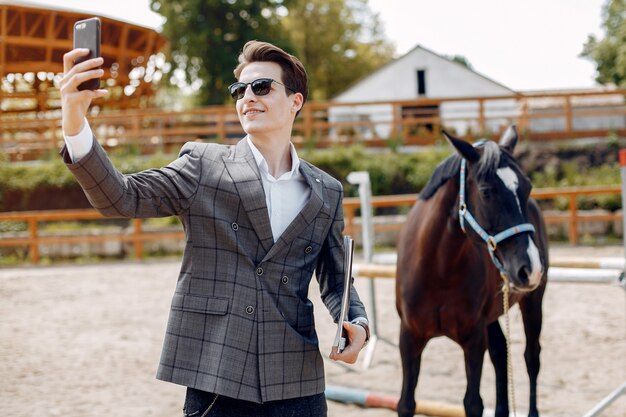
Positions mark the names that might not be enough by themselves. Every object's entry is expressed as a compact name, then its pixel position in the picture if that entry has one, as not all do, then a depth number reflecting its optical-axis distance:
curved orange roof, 21.41
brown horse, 3.08
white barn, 27.30
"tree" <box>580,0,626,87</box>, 23.12
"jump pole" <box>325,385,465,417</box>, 4.00
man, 1.78
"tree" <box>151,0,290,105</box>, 26.03
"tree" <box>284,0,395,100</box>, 33.53
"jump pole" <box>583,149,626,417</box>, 3.68
